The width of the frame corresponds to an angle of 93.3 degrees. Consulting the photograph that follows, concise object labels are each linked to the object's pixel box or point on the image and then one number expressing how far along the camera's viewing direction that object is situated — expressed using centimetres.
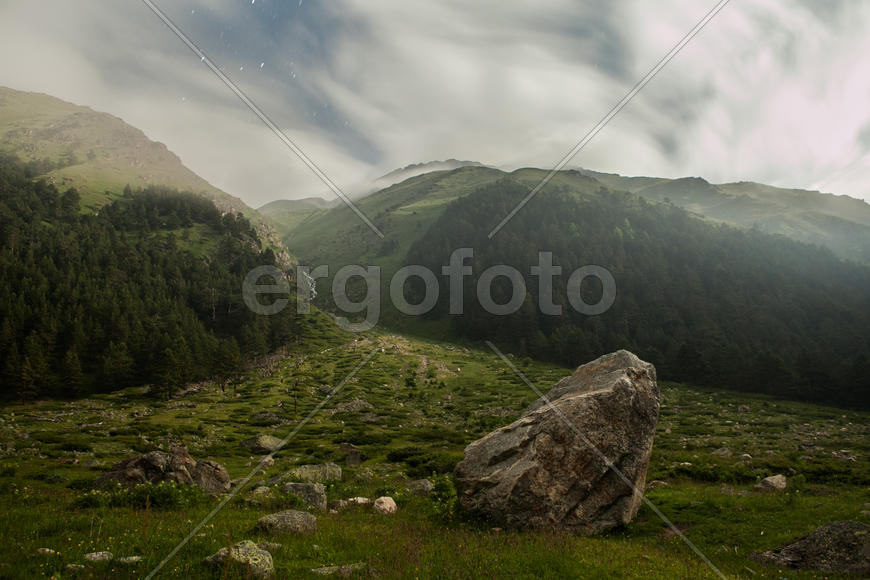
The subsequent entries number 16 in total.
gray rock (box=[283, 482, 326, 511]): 1902
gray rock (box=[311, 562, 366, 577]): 924
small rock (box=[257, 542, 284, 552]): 1045
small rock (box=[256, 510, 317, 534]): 1239
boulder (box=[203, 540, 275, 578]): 864
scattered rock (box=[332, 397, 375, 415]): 7168
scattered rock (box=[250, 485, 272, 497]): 1958
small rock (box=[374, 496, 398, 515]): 1817
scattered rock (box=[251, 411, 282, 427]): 6144
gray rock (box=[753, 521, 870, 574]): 1152
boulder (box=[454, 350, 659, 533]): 1527
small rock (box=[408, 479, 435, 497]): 2359
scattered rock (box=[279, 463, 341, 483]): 2748
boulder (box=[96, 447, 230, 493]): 2173
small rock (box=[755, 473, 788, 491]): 2161
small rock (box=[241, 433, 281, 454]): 4609
